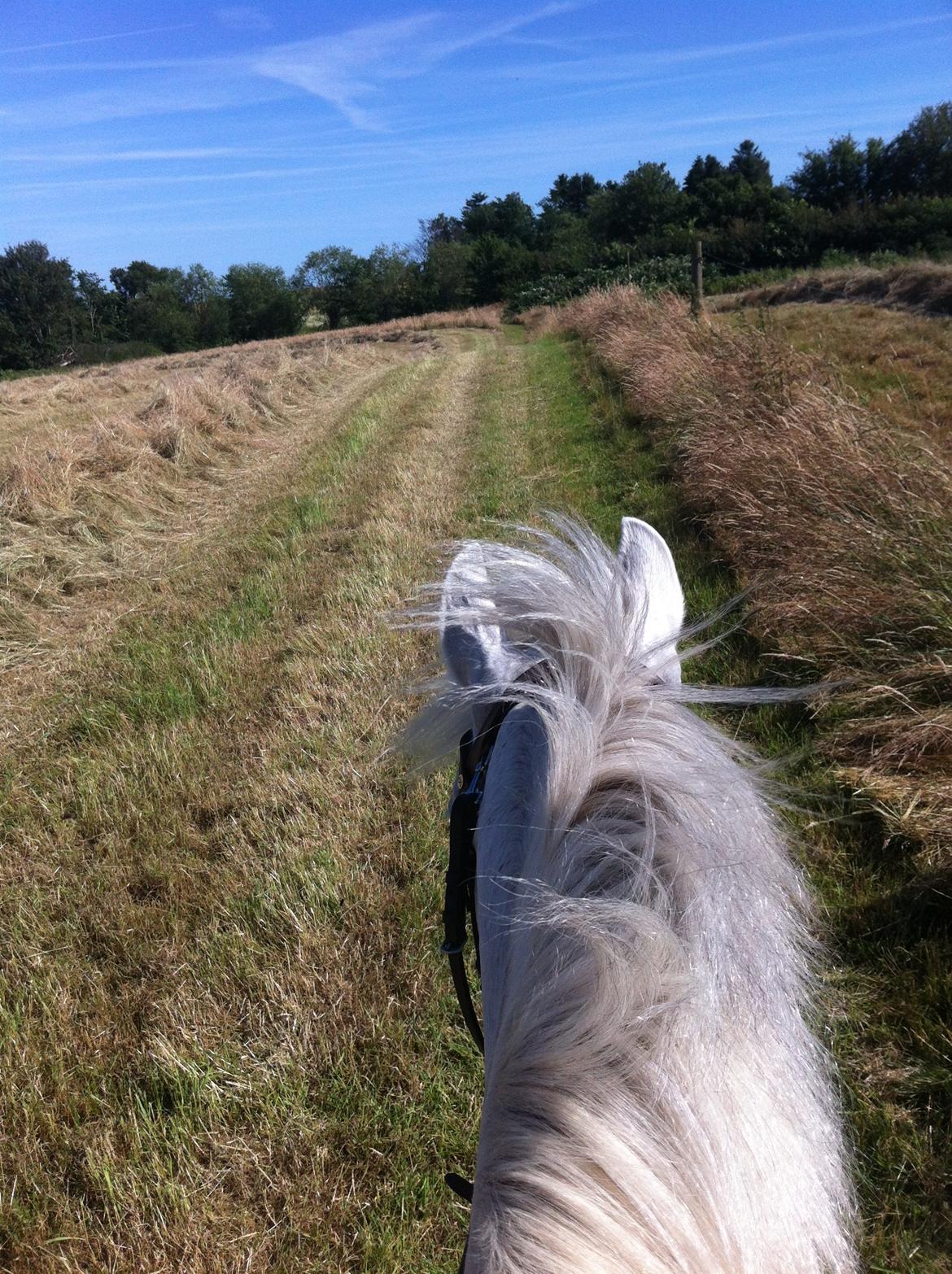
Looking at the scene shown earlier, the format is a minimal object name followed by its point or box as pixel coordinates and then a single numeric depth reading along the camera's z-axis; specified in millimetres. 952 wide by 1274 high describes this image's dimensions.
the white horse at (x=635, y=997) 581
